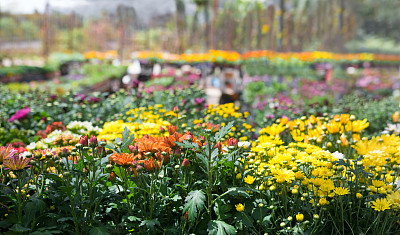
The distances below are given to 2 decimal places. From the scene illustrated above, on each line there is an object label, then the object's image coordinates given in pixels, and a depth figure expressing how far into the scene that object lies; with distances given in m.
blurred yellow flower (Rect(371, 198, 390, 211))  1.31
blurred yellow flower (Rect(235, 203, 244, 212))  1.34
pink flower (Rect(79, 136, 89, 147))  1.41
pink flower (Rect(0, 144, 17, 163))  1.39
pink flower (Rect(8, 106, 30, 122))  2.80
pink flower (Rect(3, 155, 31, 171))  1.31
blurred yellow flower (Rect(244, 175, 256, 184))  1.44
